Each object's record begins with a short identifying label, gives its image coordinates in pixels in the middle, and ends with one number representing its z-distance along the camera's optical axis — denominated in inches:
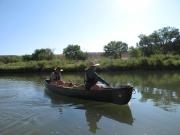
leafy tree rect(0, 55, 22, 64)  1310.6
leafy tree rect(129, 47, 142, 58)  1298.9
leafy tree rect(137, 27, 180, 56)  1438.4
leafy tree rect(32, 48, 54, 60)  1215.7
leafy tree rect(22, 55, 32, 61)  1343.2
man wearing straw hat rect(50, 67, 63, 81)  396.4
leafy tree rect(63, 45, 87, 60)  1421.7
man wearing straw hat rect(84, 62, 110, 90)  294.8
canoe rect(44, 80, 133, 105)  271.7
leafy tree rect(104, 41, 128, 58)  1547.7
